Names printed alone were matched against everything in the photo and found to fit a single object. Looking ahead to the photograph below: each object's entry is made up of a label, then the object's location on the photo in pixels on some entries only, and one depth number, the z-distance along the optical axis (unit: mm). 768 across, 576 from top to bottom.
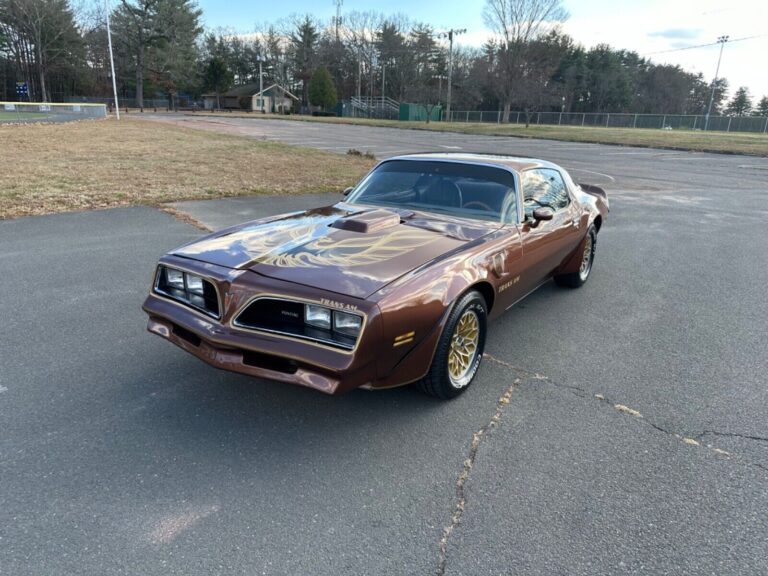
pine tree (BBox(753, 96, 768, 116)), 96188
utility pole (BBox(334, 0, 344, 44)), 84750
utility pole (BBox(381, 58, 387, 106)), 76500
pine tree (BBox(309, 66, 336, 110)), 70438
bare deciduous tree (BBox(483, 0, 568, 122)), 48812
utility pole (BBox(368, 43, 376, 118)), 81750
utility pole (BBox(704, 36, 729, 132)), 63344
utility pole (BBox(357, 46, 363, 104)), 80125
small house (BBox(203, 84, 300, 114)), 81188
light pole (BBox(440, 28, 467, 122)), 53500
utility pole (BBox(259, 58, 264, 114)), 78138
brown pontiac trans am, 2539
